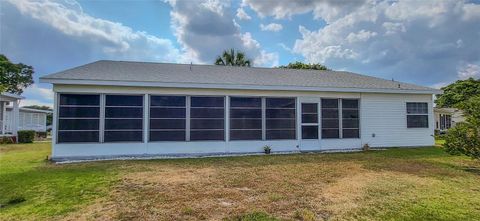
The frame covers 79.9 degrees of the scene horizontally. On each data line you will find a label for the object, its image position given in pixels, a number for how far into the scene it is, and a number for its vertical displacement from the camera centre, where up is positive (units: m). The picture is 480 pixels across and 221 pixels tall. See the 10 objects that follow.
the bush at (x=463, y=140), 8.78 -0.59
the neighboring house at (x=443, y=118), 28.39 +0.34
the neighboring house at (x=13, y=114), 18.85 +0.42
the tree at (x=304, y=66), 32.83 +6.43
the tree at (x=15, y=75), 31.76 +5.26
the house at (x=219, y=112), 10.84 +0.38
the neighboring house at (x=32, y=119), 28.06 +0.12
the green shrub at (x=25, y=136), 18.84 -1.06
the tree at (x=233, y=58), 27.06 +5.94
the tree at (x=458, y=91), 33.34 +3.68
